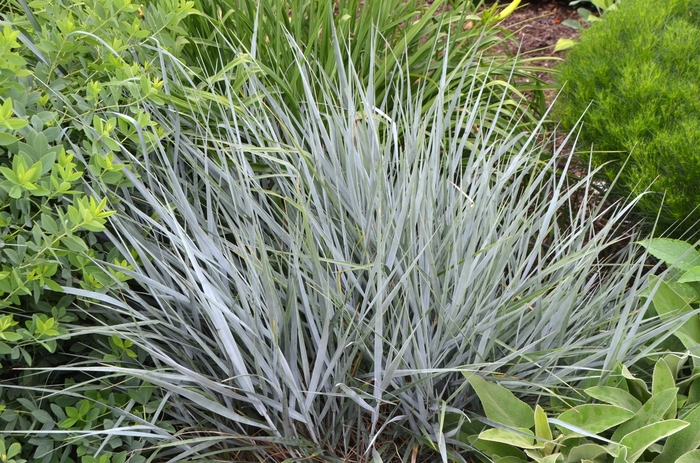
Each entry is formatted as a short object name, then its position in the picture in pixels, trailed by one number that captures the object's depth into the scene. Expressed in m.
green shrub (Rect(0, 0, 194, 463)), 1.44
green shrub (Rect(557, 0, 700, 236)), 2.20
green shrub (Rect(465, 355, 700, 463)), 1.45
